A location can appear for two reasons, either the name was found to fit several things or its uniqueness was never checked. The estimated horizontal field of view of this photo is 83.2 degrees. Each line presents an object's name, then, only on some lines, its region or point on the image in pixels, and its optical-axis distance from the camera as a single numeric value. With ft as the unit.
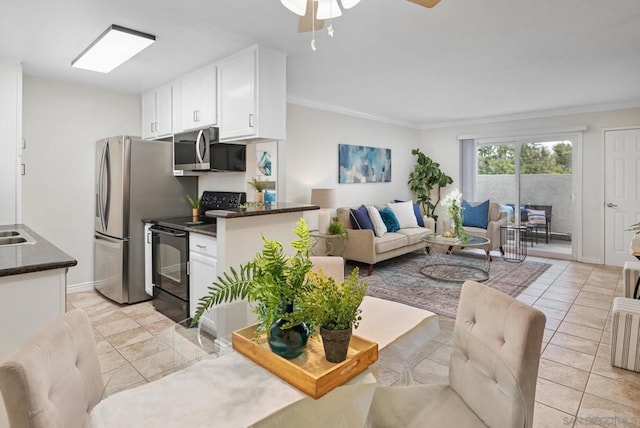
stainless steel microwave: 11.00
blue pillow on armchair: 20.20
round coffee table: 15.37
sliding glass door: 19.77
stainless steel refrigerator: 12.11
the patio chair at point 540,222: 20.43
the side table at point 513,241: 20.00
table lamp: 16.11
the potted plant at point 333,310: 3.28
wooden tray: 3.21
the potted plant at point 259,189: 11.51
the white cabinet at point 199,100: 10.98
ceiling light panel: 8.70
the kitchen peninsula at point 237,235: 8.99
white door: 17.46
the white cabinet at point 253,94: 9.61
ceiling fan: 5.16
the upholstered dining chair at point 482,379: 3.70
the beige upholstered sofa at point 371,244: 16.42
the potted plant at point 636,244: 8.84
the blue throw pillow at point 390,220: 18.81
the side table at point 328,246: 17.34
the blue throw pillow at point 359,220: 17.17
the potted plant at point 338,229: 16.60
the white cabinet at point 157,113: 12.96
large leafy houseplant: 23.26
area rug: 12.84
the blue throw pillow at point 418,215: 20.94
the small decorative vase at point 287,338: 3.46
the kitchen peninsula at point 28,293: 5.28
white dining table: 2.90
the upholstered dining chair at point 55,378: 2.49
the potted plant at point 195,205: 12.08
